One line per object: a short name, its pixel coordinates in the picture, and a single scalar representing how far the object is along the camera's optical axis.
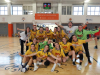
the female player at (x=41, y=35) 4.36
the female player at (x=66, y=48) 3.75
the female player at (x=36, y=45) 3.83
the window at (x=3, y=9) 17.45
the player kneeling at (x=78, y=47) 3.57
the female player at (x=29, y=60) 2.98
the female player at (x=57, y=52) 3.53
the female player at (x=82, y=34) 3.72
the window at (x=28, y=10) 16.81
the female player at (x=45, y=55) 3.37
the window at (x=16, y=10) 17.21
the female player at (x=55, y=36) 4.75
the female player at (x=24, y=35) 4.26
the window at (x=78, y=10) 16.84
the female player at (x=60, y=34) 4.55
